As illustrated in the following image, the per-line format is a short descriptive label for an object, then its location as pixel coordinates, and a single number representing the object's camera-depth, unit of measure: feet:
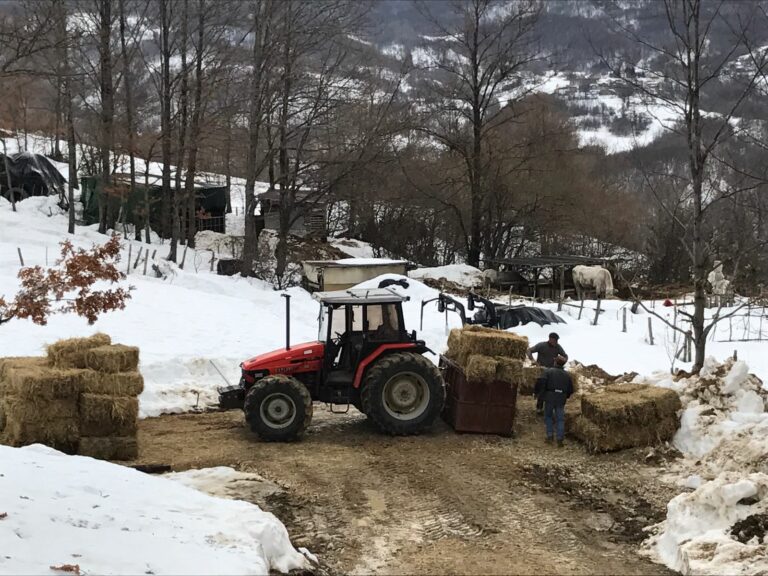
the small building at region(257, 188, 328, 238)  127.68
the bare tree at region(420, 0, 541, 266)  118.01
